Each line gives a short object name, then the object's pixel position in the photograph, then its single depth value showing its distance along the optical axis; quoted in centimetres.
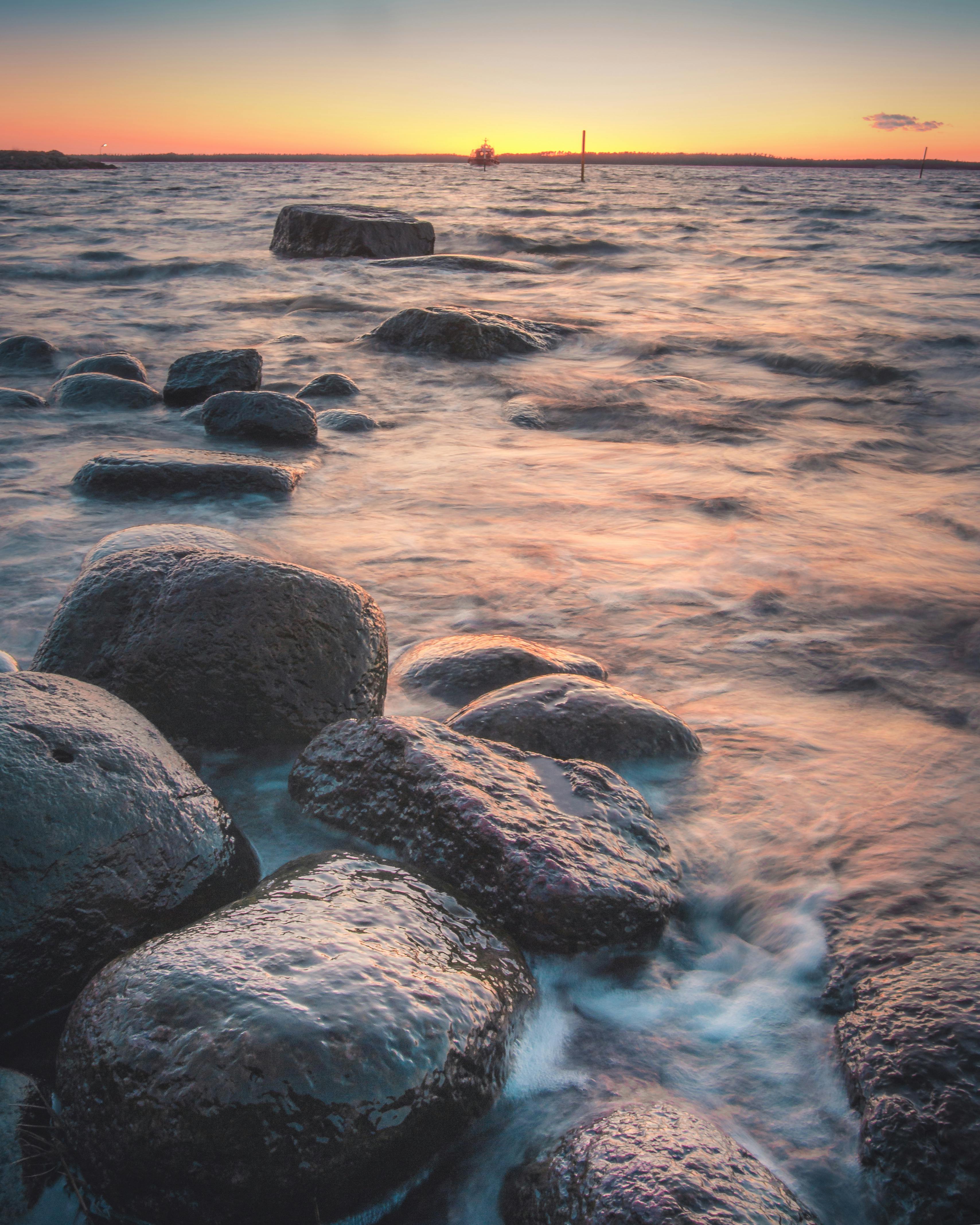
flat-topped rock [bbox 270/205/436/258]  1449
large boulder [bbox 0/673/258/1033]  164
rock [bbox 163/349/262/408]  646
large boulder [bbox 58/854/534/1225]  130
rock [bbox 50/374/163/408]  650
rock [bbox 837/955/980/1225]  139
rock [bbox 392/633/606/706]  283
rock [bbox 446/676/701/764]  246
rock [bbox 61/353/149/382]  709
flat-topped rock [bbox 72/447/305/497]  456
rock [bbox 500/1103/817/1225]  127
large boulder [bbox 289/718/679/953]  188
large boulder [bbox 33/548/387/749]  245
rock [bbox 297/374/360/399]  691
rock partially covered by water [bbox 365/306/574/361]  833
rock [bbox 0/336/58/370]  777
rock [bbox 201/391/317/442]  570
